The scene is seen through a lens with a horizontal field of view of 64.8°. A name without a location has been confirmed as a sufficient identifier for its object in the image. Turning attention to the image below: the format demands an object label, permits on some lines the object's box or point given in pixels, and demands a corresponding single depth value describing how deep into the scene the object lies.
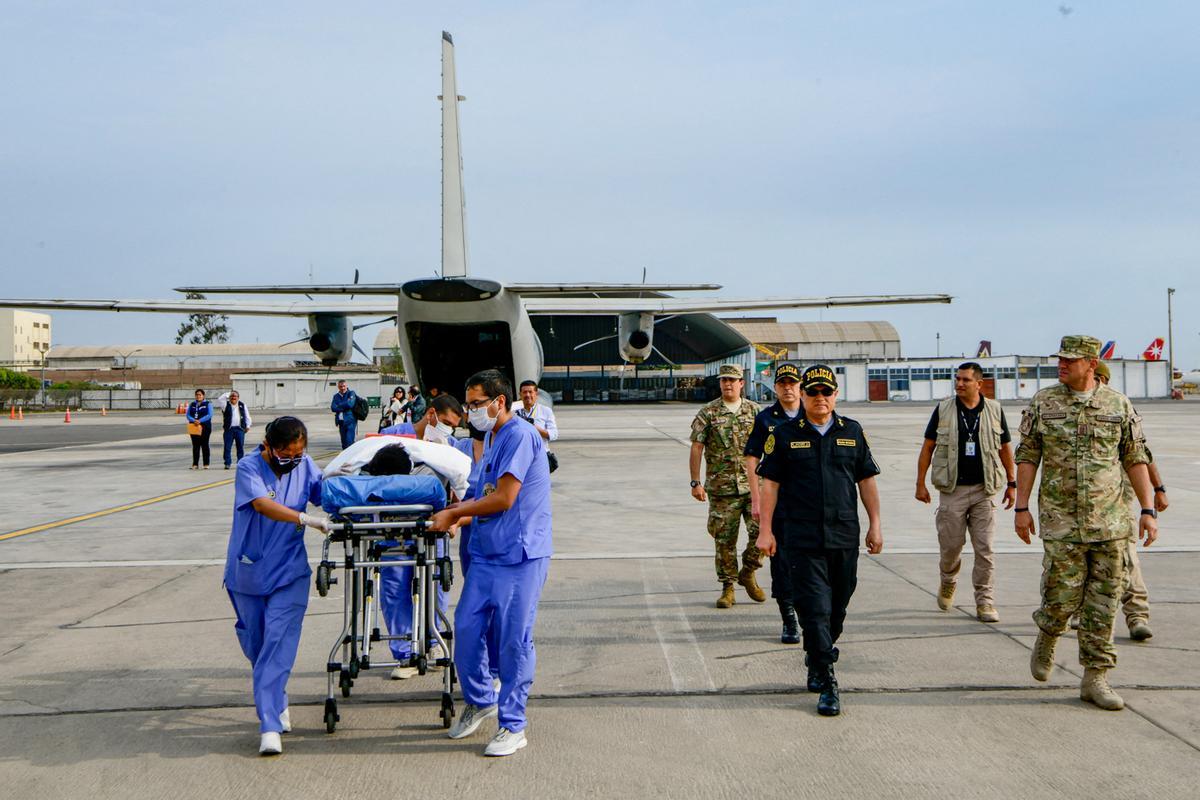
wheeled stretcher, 4.41
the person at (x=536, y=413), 9.27
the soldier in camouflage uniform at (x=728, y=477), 6.83
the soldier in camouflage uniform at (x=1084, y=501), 4.83
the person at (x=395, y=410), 17.30
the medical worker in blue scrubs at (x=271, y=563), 4.32
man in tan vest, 6.60
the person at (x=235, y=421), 18.47
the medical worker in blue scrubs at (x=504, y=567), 4.36
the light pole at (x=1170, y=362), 69.62
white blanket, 4.64
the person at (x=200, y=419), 18.33
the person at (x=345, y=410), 20.42
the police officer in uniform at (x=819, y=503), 4.90
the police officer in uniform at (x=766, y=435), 5.95
